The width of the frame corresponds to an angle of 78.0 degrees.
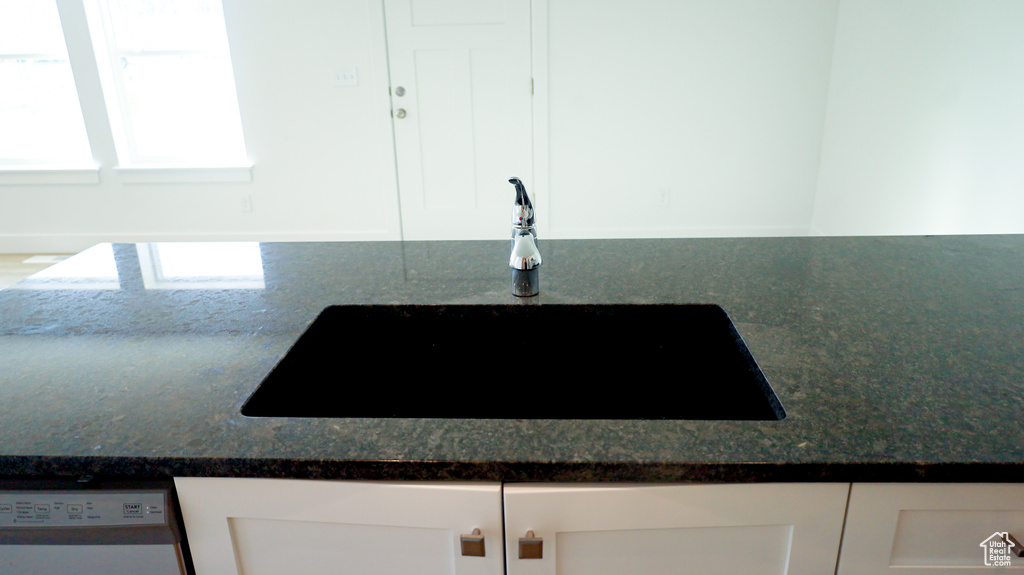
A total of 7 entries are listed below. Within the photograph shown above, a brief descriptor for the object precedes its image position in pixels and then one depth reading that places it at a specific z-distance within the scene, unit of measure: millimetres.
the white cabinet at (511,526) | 674
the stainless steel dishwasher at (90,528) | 697
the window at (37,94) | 3895
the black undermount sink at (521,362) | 1063
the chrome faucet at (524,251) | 1062
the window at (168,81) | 3855
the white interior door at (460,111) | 3691
